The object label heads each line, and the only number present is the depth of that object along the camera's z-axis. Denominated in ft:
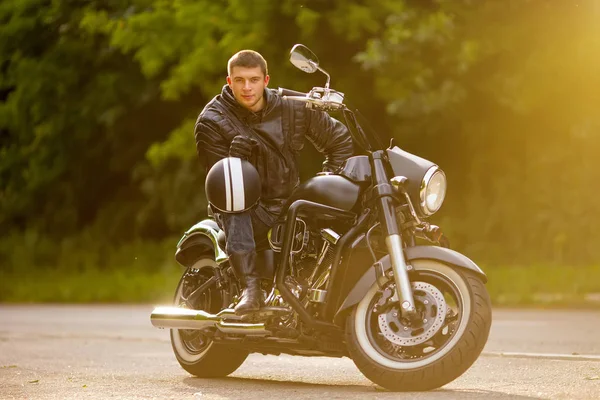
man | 47.50
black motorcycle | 43.14
